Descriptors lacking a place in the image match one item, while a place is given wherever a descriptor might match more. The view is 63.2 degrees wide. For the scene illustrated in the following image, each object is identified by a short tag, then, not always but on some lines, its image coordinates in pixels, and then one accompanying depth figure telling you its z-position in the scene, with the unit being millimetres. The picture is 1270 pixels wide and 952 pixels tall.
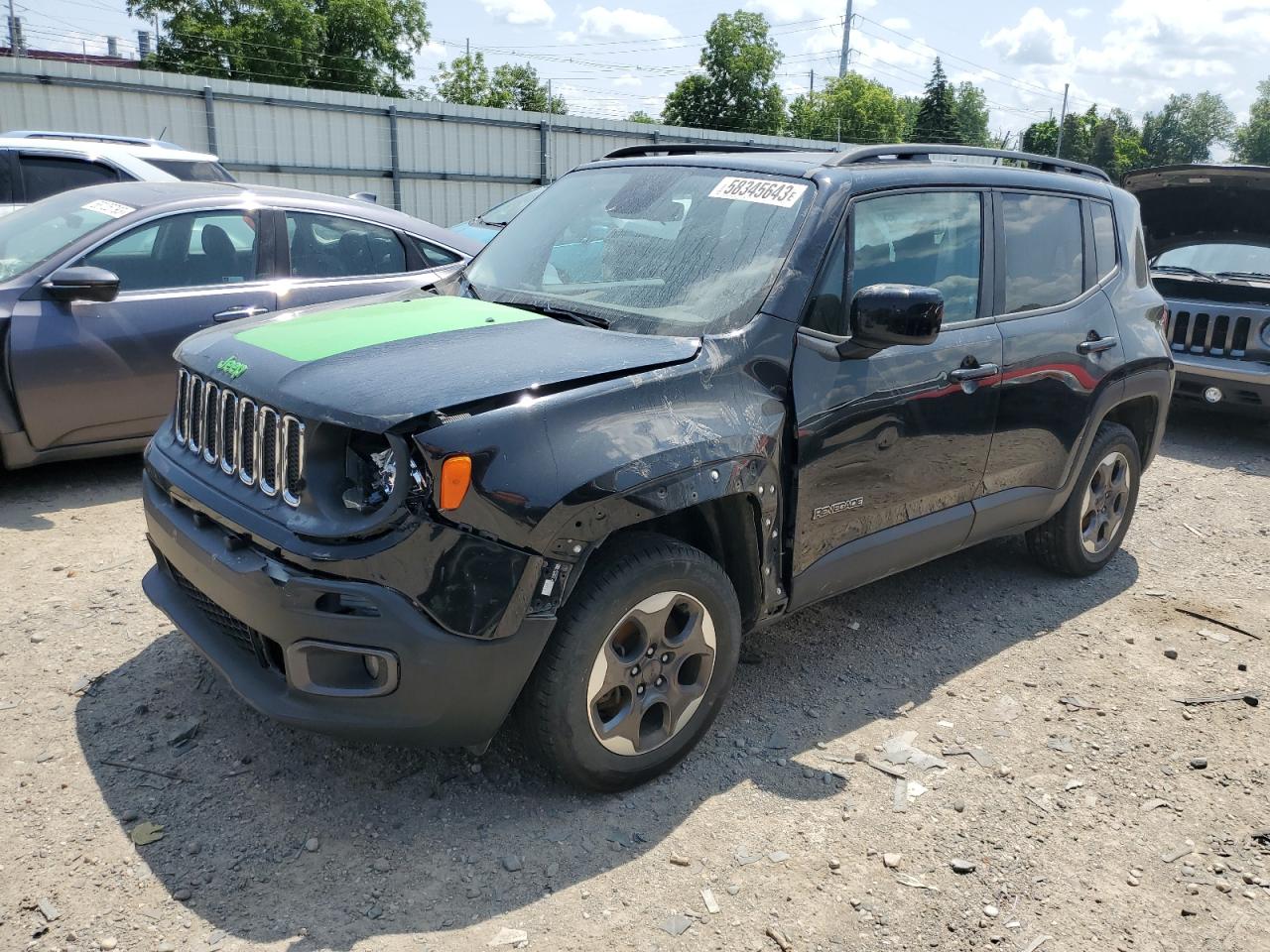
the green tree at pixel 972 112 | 112800
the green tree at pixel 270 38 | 43500
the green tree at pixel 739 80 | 59094
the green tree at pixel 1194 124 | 123250
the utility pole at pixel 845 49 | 67625
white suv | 8398
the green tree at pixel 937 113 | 64062
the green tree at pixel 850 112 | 68812
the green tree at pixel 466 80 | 60531
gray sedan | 5203
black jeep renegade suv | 2607
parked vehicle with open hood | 7895
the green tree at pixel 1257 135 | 115250
